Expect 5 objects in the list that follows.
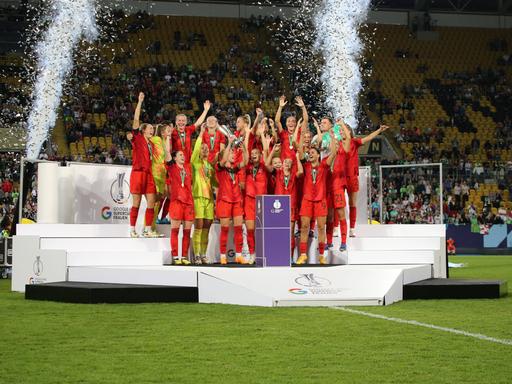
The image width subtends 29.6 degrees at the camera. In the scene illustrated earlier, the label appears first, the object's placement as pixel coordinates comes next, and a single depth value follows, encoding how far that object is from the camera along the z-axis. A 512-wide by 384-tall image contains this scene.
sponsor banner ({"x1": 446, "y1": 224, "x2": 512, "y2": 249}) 28.67
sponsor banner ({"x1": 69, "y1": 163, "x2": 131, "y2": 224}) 15.85
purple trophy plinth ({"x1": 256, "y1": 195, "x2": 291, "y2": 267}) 12.38
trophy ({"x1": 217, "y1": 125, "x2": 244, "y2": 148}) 13.26
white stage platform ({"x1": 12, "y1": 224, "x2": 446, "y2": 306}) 11.09
